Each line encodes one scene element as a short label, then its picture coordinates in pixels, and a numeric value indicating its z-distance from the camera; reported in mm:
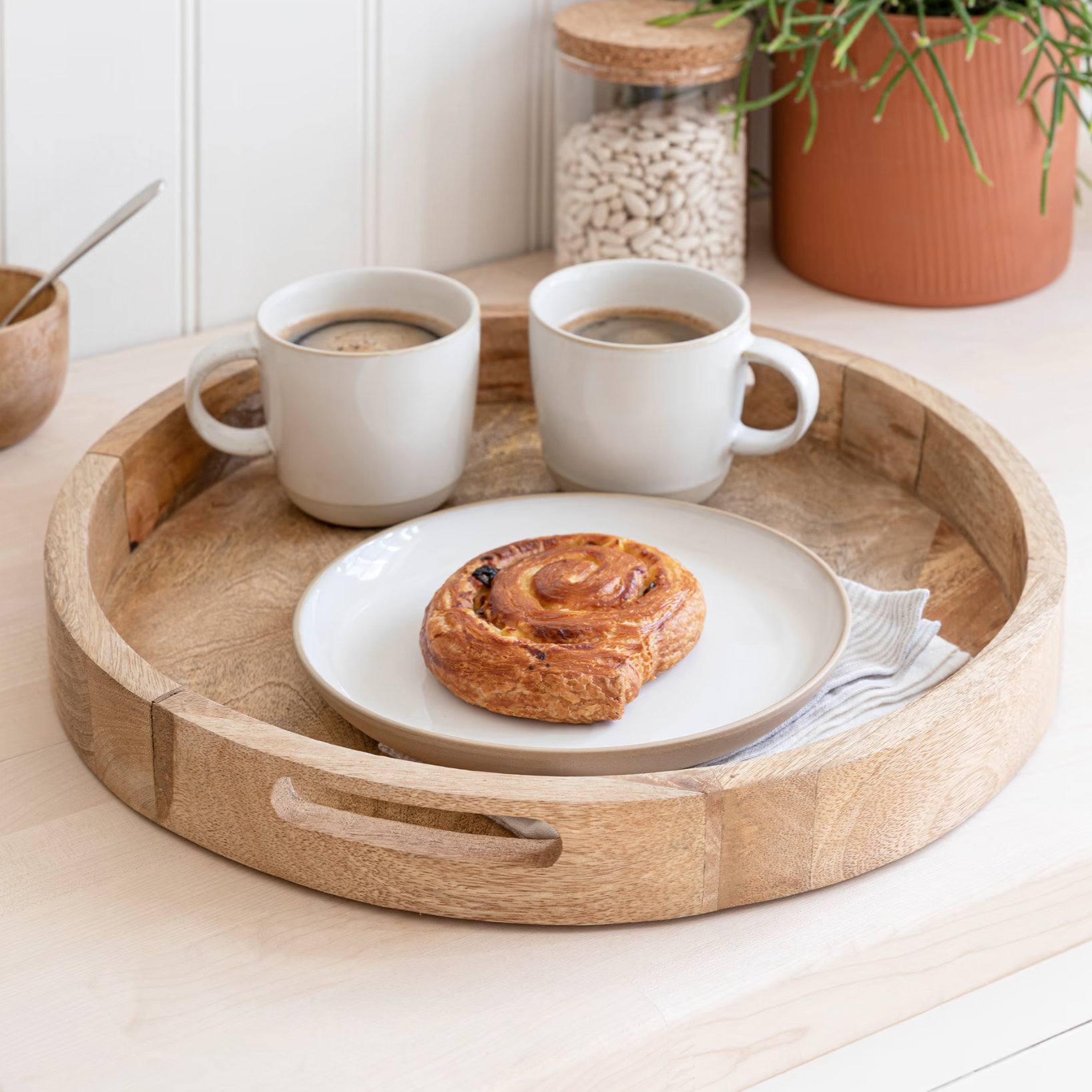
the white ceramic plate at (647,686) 1429
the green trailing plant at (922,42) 1712
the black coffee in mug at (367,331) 1583
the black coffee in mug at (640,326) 1599
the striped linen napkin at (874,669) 1464
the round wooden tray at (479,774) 1394
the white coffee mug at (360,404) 1544
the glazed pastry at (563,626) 1444
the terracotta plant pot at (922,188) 1741
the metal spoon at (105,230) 1637
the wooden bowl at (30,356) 1604
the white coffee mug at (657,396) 1549
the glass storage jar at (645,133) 1739
